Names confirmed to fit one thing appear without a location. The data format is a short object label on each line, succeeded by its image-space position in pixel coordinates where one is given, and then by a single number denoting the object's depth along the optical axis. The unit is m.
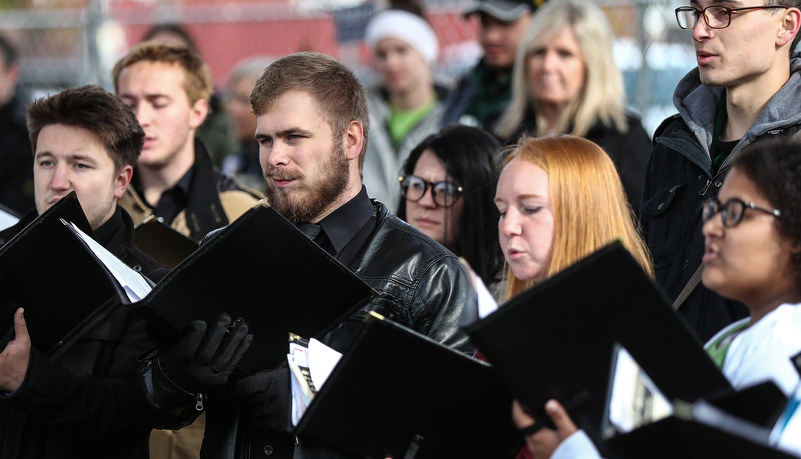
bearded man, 5.79
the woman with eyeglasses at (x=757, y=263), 4.26
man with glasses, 6.49
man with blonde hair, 9.21
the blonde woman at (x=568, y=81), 9.66
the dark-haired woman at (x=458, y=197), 7.99
